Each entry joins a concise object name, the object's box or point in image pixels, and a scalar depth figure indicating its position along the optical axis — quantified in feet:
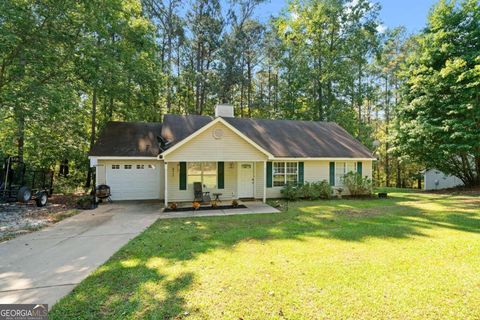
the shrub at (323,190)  45.73
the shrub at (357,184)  47.78
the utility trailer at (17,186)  36.40
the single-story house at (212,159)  39.99
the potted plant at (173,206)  36.31
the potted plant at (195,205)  37.06
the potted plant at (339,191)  48.39
